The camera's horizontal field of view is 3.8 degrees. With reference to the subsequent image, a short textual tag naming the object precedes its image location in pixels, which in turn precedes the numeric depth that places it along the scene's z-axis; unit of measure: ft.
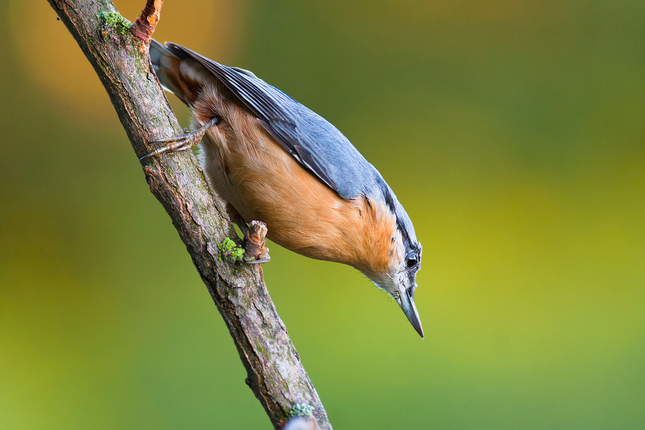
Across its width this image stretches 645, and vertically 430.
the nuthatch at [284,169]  9.70
